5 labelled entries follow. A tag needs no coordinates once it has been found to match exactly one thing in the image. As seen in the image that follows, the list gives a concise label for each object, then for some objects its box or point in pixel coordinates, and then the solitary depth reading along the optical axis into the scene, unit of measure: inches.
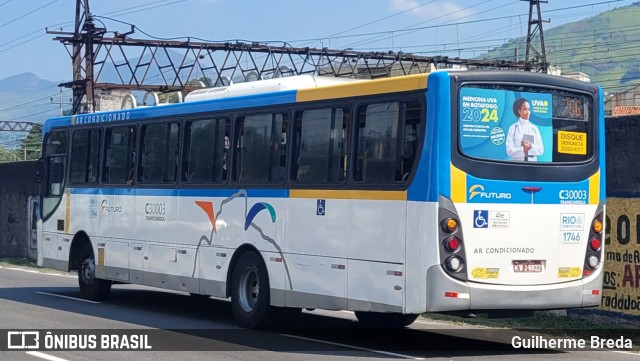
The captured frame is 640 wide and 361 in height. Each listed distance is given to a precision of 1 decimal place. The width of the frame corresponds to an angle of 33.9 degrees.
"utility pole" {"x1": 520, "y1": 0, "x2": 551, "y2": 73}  2168.3
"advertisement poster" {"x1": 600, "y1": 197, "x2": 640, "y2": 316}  582.6
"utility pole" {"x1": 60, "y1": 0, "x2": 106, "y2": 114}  1825.8
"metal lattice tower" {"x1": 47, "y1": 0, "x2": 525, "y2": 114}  1825.8
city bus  455.5
